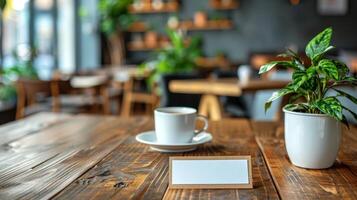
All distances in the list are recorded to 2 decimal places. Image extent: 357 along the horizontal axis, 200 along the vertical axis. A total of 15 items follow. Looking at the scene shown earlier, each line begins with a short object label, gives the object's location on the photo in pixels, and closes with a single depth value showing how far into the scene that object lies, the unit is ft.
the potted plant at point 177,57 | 14.30
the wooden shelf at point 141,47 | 26.68
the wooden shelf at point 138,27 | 27.09
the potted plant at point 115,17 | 23.88
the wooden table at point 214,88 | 9.89
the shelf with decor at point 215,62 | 24.73
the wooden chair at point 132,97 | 15.42
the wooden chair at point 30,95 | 12.93
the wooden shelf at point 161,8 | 26.40
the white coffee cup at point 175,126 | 3.48
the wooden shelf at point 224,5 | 25.61
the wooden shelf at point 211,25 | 25.73
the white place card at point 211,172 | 2.57
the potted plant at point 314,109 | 2.89
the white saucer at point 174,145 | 3.46
